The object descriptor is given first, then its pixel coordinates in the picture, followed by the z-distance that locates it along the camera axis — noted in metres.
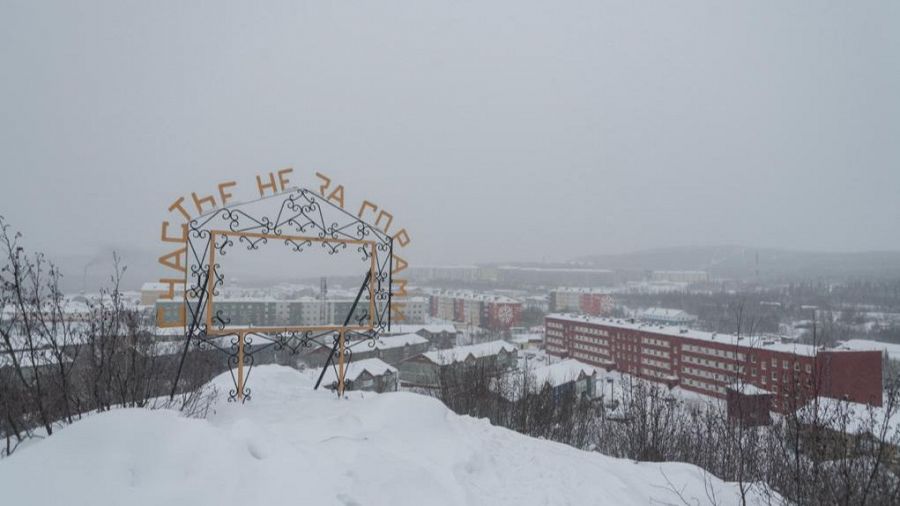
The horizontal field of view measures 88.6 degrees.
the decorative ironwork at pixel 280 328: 5.88
